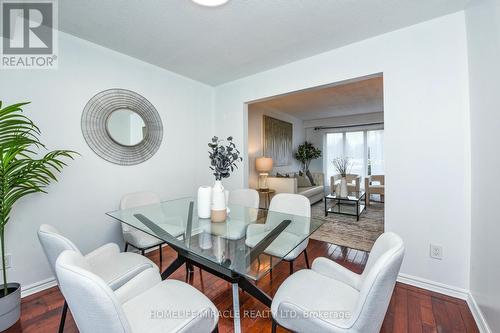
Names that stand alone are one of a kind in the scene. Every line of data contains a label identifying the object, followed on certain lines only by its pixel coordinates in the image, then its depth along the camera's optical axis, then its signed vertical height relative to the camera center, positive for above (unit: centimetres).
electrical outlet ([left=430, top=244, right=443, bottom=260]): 184 -75
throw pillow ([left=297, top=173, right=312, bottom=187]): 548 -36
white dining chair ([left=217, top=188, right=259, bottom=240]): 158 -43
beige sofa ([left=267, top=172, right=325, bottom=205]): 450 -47
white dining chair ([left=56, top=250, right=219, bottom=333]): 70 -67
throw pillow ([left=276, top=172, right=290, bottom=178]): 504 -20
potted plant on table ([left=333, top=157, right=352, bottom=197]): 640 +12
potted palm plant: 147 -5
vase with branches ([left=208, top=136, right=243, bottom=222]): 174 -5
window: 614 +52
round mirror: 238 +49
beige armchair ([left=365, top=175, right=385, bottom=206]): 515 -50
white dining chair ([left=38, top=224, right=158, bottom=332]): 110 -66
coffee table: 413 -90
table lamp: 444 +7
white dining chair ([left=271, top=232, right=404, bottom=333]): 82 -66
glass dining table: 118 -48
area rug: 291 -100
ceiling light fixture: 150 +119
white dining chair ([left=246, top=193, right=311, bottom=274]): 136 -46
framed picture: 520 +72
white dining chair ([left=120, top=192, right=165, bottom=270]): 198 -64
